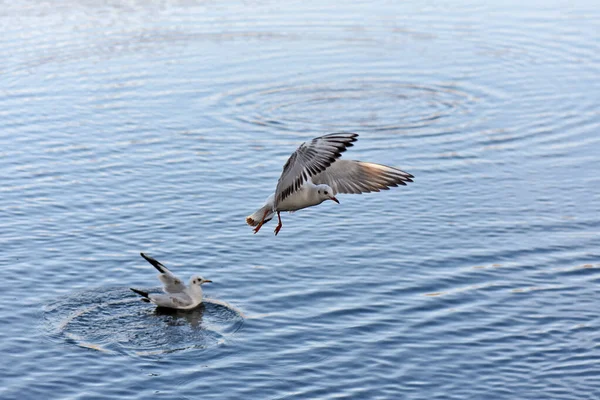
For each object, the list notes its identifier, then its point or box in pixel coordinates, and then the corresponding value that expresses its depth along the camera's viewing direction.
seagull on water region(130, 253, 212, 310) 18.22
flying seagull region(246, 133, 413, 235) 14.86
